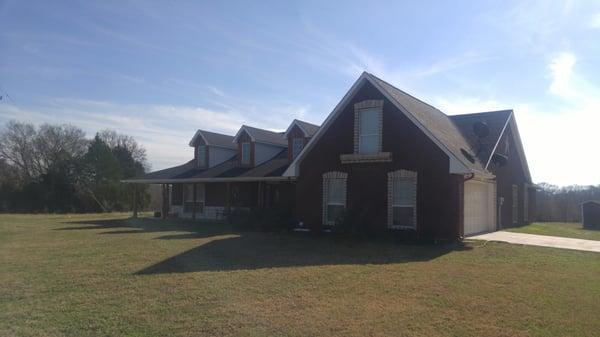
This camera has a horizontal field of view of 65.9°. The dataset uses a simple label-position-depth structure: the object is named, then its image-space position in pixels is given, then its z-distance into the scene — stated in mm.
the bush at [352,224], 15836
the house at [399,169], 15641
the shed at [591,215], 29859
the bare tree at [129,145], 63844
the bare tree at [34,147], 50531
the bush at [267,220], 18531
